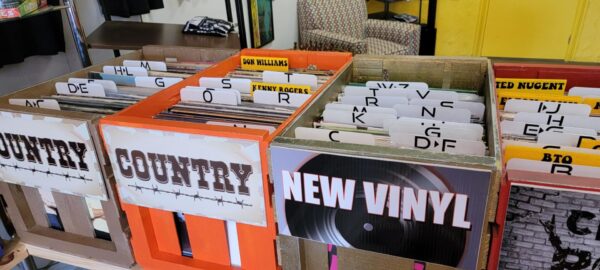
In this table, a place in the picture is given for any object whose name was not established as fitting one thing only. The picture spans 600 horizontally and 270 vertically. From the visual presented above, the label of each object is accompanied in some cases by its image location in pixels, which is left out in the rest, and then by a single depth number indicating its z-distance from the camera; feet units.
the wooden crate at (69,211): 2.89
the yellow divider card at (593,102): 3.09
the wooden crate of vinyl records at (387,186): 2.13
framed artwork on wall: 11.45
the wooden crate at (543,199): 2.02
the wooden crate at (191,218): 2.51
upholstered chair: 11.64
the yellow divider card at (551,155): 2.28
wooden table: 5.25
